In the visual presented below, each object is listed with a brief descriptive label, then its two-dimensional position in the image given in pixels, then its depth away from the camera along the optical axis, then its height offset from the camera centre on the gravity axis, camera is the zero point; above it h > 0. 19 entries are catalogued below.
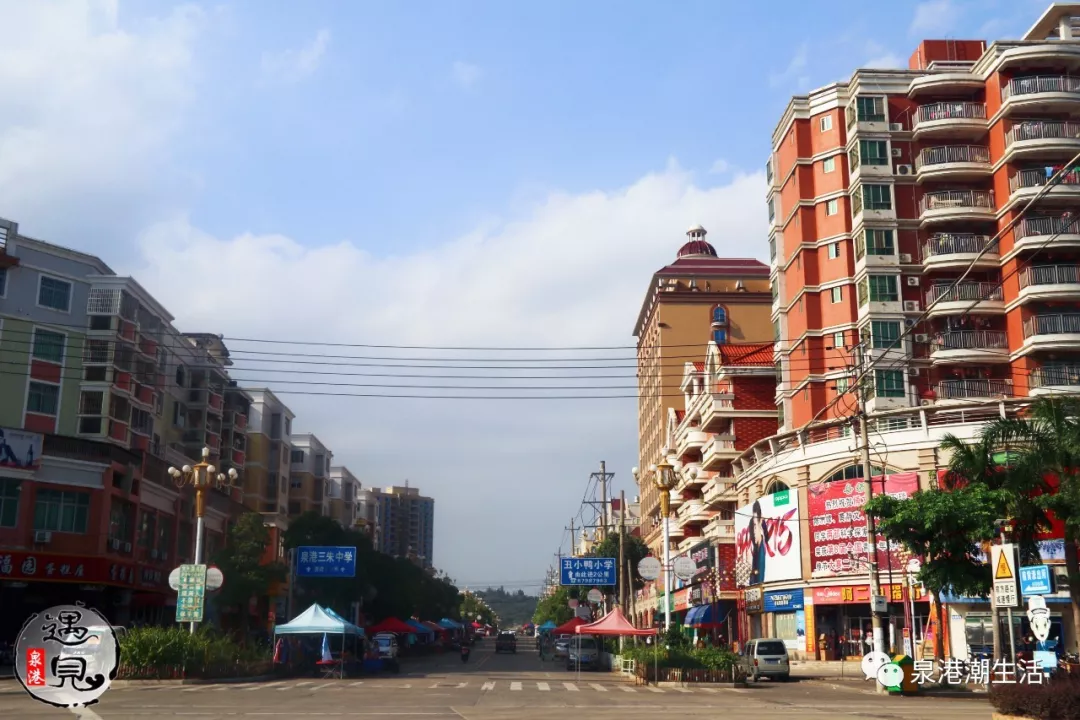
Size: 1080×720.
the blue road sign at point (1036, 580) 21.98 +0.47
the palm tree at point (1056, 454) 30.16 +4.35
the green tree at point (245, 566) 57.97 +1.74
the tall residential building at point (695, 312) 99.88 +27.48
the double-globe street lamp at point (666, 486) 43.53 +4.75
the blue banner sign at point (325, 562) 56.03 +1.92
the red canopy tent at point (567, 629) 65.88 -1.81
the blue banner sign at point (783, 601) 52.34 +0.00
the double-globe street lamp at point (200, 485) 37.47 +3.98
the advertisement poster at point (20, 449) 49.69 +6.92
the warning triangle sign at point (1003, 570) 21.38 +0.66
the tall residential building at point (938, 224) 53.81 +20.34
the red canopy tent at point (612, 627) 41.50 -1.06
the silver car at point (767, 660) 43.22 -2.43
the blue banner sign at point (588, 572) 58.34 +1.54
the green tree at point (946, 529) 33.66 +2.36
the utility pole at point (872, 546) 33.88 +1.80
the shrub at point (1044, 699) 16.45 -1.55
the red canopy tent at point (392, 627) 70.94 -1.89
